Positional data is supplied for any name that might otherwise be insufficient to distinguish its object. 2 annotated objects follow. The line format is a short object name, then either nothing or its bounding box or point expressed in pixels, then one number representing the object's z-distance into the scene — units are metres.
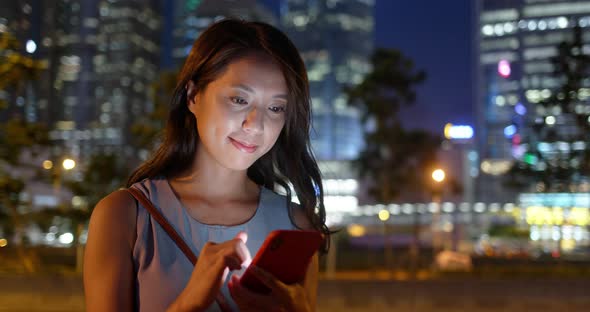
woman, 1.47
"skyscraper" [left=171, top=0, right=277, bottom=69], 51.17
